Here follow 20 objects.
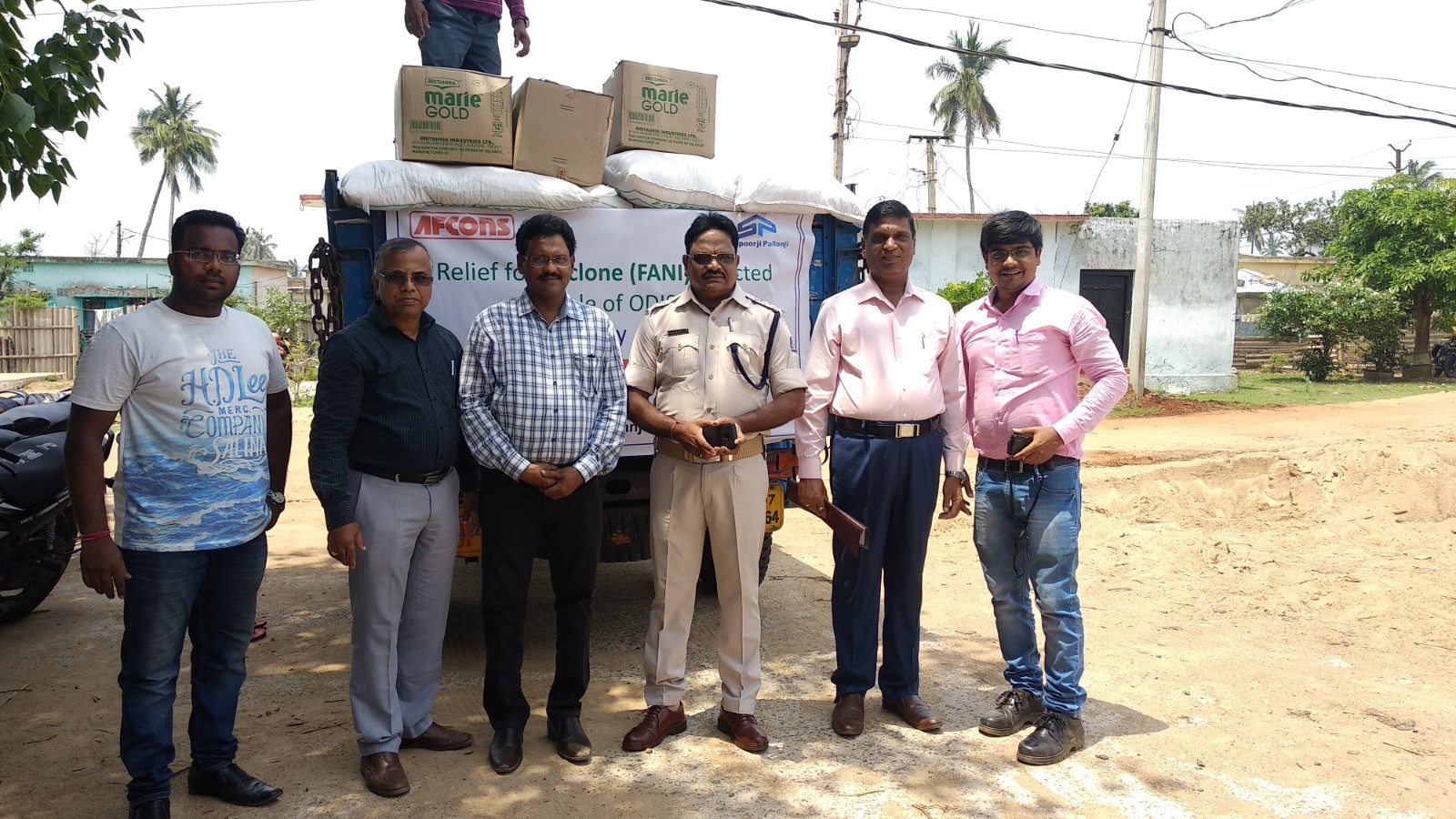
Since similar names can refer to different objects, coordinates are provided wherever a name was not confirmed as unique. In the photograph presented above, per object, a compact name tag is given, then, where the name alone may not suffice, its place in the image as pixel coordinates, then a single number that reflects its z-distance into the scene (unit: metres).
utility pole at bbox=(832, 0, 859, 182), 16.67
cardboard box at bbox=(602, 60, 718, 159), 4.55
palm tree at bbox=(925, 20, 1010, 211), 34.84
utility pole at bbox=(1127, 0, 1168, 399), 13.13
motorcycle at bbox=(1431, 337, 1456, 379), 19.16
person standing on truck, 4.75
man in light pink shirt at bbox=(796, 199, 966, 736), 3.46
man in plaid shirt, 3.14
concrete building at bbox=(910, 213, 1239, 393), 16.64
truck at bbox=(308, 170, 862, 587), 4.07
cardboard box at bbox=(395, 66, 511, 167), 3.99
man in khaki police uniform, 3.33
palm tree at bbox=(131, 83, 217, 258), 42.25
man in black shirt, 2.95
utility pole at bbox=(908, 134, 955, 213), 28.39
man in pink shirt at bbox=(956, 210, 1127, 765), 3.39
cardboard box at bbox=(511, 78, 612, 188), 4.14
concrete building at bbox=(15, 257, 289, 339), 28.38
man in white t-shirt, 2.67
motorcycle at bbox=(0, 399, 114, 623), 4.57
